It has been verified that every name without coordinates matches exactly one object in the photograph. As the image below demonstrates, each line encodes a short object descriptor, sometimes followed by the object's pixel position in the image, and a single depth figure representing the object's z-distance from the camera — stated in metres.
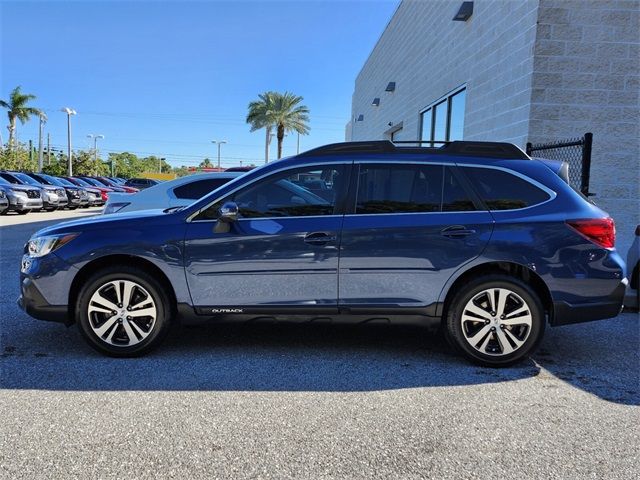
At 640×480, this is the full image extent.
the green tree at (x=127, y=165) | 103.75
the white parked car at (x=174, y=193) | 7.40
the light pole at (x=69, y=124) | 40.03
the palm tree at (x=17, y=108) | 51.72
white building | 8.22
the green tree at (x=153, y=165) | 137.10
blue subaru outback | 4.12
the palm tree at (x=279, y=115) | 38.16
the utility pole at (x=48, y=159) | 64.79
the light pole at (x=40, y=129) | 47.81
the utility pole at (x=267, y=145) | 41.30
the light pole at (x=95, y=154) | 65.06
